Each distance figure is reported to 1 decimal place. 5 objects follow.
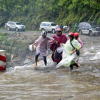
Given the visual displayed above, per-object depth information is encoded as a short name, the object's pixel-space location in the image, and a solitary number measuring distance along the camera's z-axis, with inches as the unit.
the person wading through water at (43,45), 382.6
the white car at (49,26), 1397.0
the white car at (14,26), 1619.1
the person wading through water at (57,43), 375.2
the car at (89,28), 1070.4
